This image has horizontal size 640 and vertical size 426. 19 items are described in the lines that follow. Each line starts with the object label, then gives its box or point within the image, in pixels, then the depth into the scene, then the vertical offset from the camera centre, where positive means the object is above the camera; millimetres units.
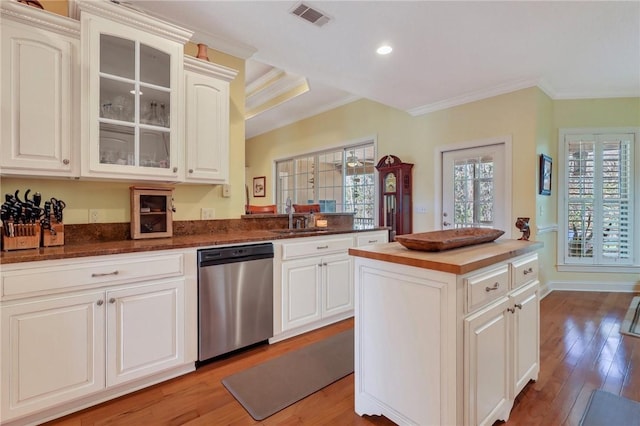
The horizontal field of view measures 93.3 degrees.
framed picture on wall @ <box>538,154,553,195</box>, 3596 +464
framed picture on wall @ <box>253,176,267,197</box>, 7367 +638
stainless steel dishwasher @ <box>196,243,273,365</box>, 2090 -637
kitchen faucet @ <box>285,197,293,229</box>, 3119 -38
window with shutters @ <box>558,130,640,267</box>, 3982 +181
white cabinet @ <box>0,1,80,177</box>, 1652 +681
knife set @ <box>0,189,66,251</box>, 1686 -67
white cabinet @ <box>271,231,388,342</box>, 2500 -633
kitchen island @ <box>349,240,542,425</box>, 1291 -576
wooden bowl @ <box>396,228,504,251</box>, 1503 -143
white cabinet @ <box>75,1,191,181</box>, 1858 +790
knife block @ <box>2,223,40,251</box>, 1671 -153
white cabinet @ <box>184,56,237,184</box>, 2324 +722
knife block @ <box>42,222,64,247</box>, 1836 -154
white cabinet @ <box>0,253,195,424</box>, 1487 -676
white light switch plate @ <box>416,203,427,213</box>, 4502 +57
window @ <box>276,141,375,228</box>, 5223 +619
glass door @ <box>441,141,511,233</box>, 3766 +358
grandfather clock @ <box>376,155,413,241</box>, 4523 +245
